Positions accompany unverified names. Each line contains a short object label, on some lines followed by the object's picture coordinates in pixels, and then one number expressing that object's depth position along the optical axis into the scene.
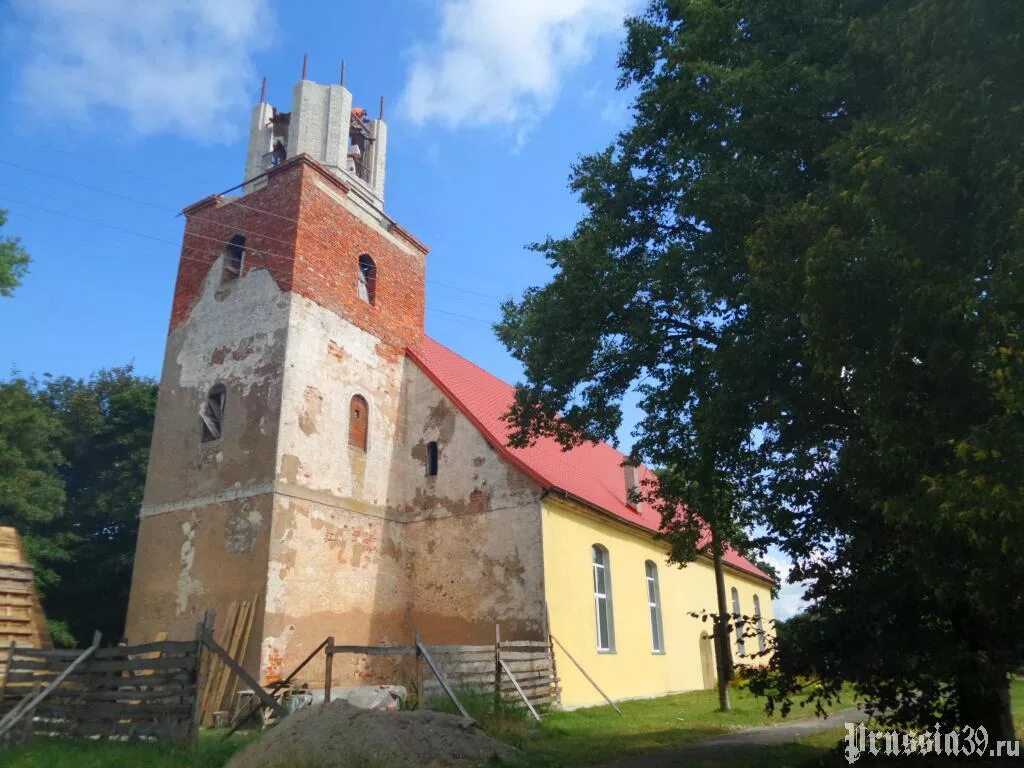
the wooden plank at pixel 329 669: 11.12
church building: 15.94
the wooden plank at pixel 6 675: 11.54
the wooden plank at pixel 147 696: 10.35
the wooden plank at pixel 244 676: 10.52
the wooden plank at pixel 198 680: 10.02
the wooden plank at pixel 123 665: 10.55
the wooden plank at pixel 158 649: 10.67
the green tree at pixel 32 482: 23.55
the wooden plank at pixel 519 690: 12.99
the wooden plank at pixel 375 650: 11.33
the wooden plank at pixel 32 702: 10.20
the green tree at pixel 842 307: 6.39
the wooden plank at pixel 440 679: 11.09
